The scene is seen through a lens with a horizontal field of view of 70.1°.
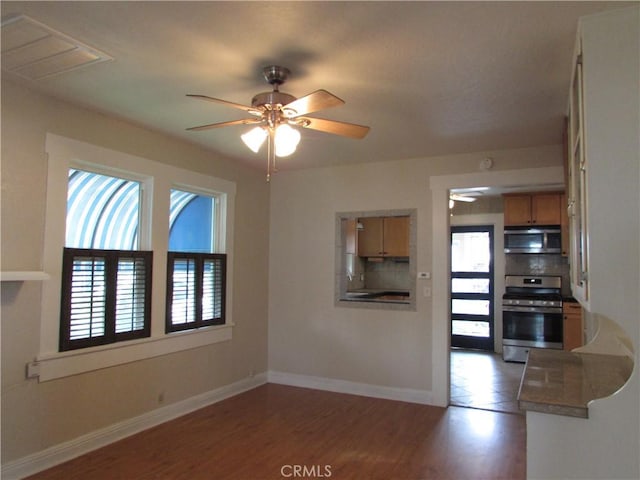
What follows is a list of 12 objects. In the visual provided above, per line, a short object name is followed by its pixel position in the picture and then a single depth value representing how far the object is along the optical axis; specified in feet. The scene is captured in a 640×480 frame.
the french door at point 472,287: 24.49
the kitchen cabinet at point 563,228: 20.62
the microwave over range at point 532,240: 21.40
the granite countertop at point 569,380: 5.60
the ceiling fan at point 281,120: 8.04
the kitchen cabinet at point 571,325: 19.92
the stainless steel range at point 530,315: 20.58
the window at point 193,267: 13.34
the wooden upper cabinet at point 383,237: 22.43
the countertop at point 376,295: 15.87
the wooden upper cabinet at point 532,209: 21.27
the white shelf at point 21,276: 8.63
